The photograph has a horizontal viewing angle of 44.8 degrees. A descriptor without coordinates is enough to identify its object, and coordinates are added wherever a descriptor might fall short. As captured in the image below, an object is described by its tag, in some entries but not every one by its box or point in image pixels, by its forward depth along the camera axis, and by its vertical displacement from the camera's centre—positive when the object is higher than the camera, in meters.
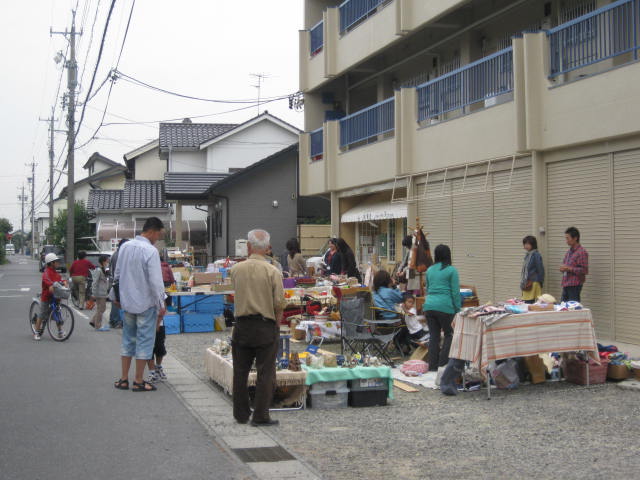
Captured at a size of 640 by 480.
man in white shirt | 9.51 -0.61
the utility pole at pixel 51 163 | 55.94 +6.53
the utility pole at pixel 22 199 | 122.38 +8.24
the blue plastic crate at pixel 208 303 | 16.97 -1.17
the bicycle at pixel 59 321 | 14.98 -1.36
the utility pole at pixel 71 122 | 33.78 +5.67
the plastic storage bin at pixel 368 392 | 8.87 -1.65
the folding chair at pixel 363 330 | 11.56 -1.26
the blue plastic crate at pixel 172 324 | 16.70 -1.59
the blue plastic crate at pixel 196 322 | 16.86 -1.57
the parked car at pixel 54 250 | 47.88 +0.08
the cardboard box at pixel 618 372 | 9.84 -1.59
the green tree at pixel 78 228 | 49.58 +1.50
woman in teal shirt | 10.24 -0.63
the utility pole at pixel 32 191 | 92.58 +7.25
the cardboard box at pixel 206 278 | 18.77 -0.69
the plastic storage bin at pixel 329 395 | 8.77 -1.66
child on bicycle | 14.73 -0.69
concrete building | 12.01 +2.22
